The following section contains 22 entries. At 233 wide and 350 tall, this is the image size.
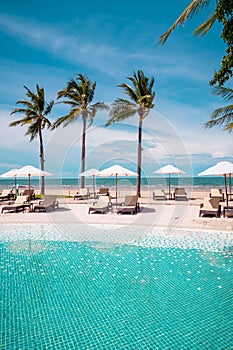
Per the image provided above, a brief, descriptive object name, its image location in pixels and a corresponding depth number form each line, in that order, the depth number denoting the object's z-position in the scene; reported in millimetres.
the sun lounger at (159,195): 18484
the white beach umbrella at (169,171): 19750
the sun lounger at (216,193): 17984
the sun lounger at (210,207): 11359
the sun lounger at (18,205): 13559
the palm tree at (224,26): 5441
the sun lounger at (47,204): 13677
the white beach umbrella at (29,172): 15031
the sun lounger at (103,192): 20234
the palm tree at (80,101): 21562
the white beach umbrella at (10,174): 15427
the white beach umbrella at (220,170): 11523
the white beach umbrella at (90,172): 18847
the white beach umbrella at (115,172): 14289
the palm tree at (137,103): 18984
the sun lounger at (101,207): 13203
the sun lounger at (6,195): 18092
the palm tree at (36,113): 22680
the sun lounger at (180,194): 18953
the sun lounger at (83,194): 19234
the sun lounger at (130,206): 12764
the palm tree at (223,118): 14291
